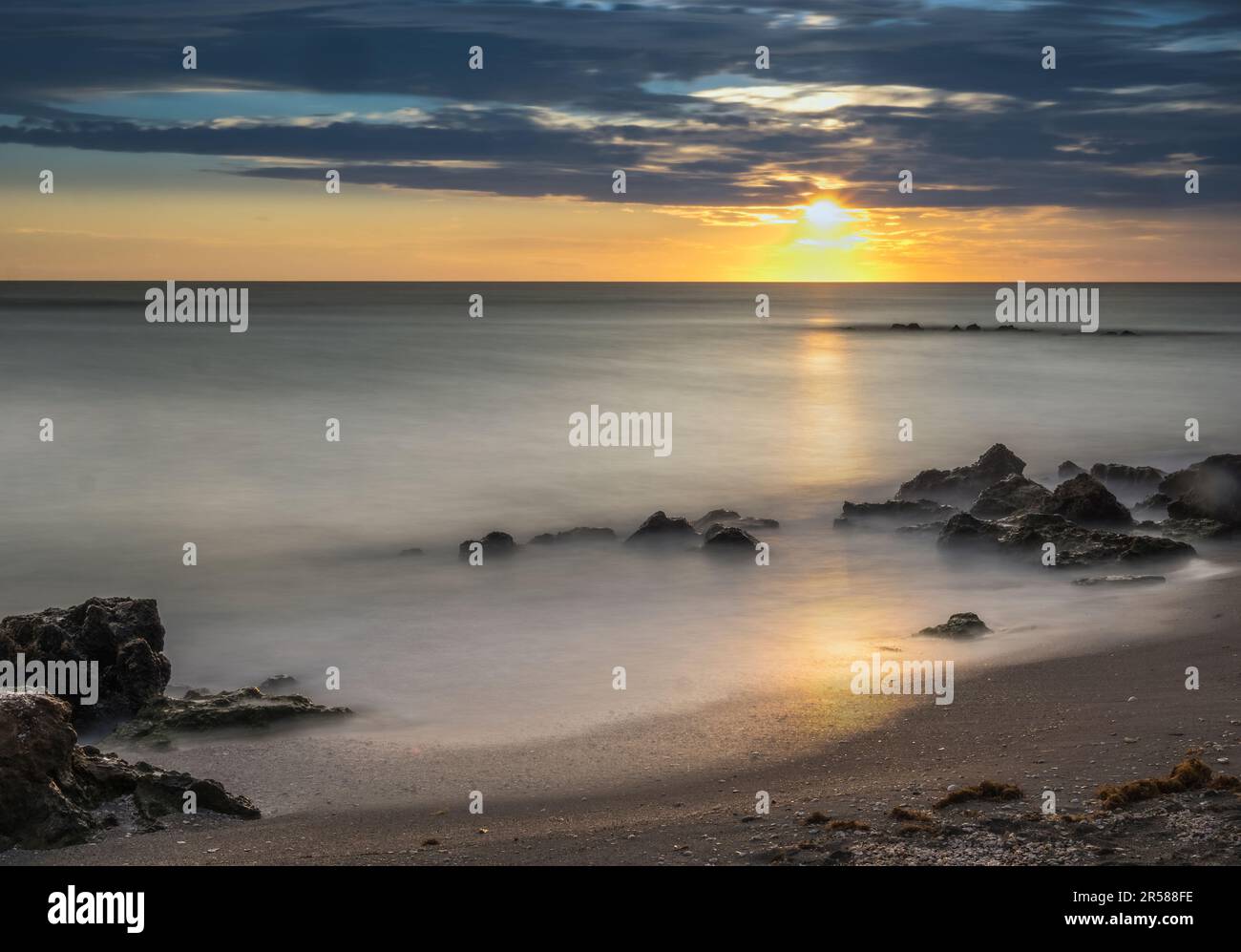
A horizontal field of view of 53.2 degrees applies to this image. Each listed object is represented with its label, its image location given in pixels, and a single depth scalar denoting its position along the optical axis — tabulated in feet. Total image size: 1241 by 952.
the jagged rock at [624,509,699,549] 64.13
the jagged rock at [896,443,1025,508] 73.72
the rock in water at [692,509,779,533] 70.74
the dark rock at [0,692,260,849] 26.84
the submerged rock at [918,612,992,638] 45.52
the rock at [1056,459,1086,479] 85.30
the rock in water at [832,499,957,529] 68.80
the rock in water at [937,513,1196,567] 55.16
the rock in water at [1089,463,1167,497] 76.07
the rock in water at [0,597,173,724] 37.06
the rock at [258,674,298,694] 41.91
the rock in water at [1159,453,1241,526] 61.98
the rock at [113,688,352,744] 35.83
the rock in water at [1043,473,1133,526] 63.36
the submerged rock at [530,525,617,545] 66.49
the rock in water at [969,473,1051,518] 65.62
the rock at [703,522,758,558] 61.62
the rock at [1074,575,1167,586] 51.67
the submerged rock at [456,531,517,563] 63.16
